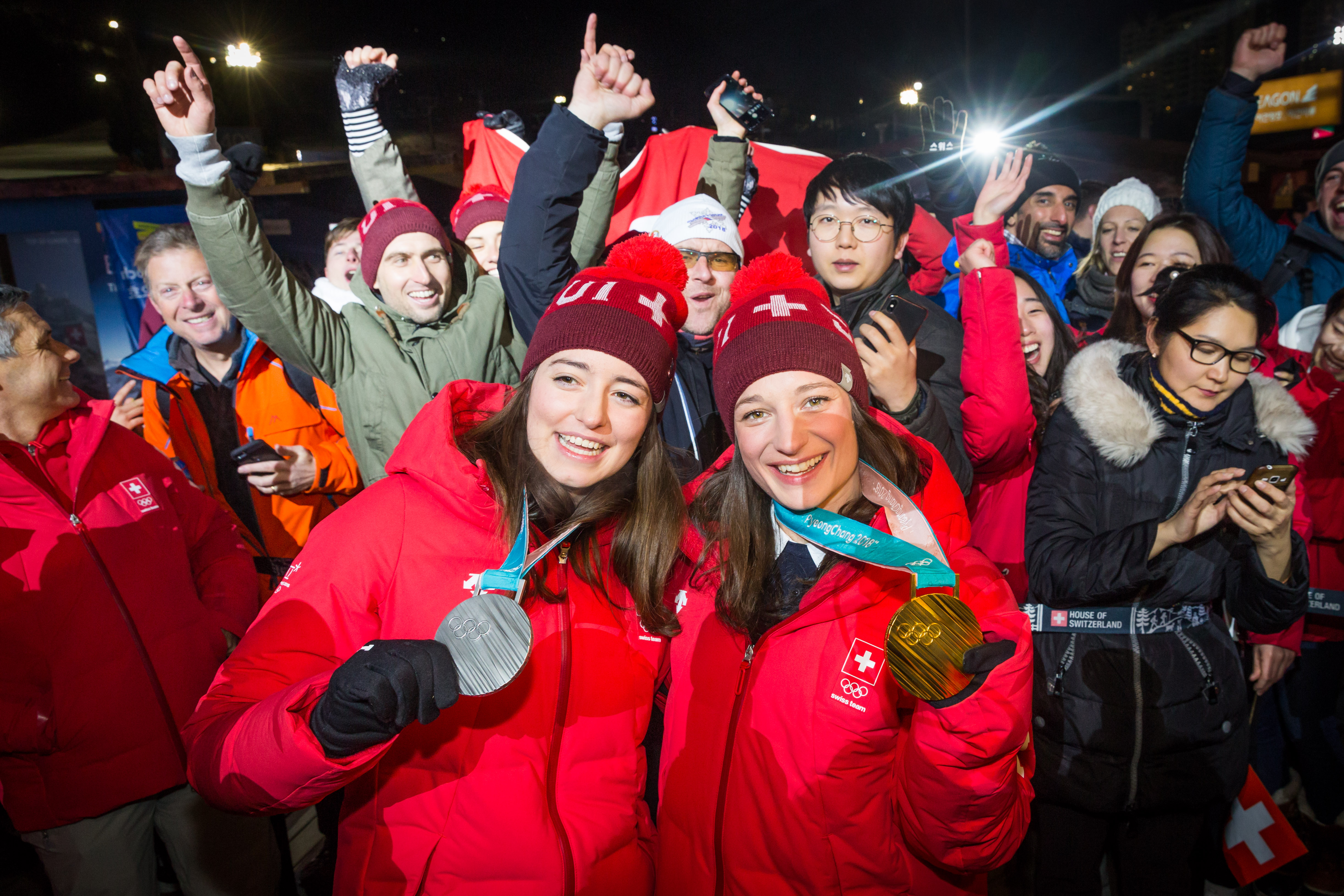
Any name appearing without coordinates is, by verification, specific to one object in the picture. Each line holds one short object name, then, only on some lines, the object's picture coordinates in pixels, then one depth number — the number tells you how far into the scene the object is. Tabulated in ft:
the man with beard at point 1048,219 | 14.90
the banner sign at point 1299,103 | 71.10
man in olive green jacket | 8.50
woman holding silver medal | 4.20
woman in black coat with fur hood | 7.22
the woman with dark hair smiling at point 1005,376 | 7.96
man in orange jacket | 10.96
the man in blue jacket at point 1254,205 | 12.96
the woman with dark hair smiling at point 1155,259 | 10.60
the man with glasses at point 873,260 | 8.79
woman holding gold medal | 4.51
